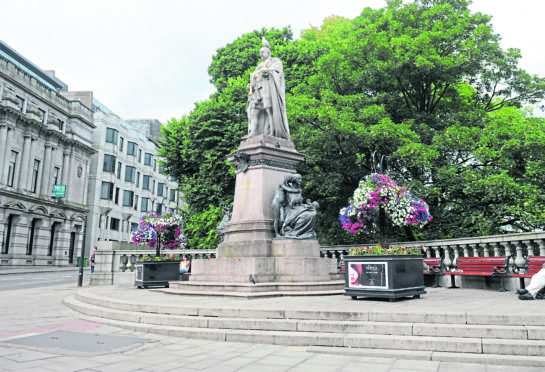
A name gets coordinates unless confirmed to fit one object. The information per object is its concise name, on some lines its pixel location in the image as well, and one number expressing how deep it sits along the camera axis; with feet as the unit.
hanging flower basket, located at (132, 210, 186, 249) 51.67
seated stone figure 37.93
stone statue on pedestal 43.70
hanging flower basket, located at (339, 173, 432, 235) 34.06
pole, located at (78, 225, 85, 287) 62.54
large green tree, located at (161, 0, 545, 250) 58.03
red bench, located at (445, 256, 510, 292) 34.26
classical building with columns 130.72
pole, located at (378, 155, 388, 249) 35.09
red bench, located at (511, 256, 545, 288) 29.32
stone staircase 17.15
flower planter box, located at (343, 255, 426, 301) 28.04
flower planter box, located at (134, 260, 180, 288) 46.96
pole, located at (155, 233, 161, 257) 52.70
